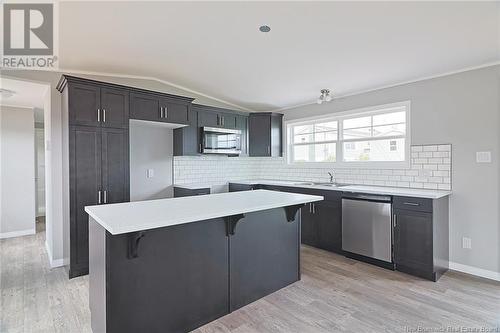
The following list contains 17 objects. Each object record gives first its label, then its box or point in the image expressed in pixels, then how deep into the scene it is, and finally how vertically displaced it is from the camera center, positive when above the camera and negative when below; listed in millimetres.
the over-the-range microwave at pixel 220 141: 4613 +406
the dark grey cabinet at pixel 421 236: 3020 -844
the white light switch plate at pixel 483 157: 3064 +59
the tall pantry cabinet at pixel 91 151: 3168 +167
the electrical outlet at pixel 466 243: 3204 -944
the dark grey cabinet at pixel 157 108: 3641 +789
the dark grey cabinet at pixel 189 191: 4258 -434
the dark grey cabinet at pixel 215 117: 4645 +833
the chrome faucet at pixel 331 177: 4547 -232
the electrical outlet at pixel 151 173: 4257 -139
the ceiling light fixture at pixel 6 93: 3716 +1006
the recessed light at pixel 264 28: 2456 +1226
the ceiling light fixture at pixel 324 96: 4148 +1014
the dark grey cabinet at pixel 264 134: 5324 +572
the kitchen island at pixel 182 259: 1763 -741
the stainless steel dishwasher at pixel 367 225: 3336 -801
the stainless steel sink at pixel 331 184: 4348 -345
